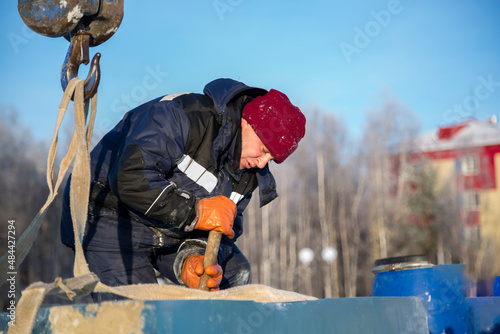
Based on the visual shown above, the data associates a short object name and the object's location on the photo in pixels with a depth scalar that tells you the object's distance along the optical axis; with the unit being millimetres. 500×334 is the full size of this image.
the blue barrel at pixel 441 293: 2490
